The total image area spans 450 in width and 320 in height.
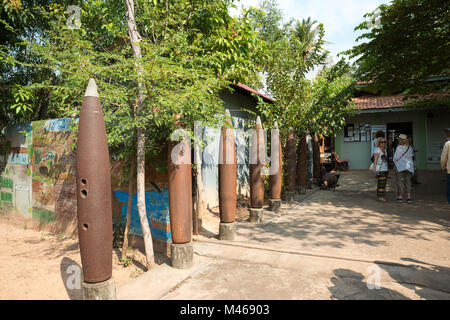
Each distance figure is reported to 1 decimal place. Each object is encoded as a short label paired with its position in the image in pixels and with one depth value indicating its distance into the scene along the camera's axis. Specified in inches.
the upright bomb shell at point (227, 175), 183.8
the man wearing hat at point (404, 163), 275.4
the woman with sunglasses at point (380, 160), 288.2
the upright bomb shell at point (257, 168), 224.8
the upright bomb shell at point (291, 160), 305.7
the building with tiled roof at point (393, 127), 493.4
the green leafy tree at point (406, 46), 288.4
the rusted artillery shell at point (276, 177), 255.9
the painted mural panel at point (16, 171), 277.1
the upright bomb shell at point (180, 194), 140.2
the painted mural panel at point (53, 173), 244.2
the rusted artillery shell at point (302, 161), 346.9
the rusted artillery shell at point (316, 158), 414.3
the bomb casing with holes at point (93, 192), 102.0
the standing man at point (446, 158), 195.0
